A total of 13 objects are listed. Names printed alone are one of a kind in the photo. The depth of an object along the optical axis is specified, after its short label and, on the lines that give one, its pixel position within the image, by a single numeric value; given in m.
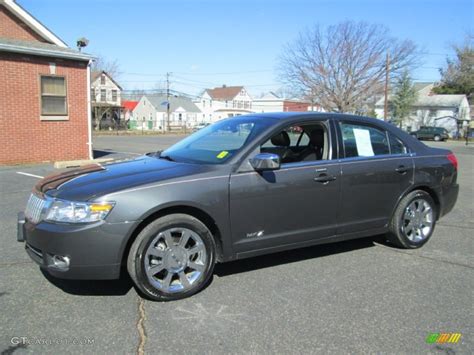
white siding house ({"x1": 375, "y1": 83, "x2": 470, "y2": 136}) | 53.91
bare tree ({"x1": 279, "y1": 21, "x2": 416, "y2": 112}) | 41.72
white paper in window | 4.82
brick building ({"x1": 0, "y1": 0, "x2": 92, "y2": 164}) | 12.47
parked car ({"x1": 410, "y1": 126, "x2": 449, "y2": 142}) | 43.97
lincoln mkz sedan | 3.48
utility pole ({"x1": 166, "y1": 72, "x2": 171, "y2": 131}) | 73.55
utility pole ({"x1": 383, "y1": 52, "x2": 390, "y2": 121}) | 39.72
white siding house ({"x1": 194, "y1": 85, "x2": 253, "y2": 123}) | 94.62
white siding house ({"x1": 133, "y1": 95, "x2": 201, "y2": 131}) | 81.00
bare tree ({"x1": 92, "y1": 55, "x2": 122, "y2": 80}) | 70.25
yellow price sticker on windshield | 4.16
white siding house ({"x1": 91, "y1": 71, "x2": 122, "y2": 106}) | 64.62
